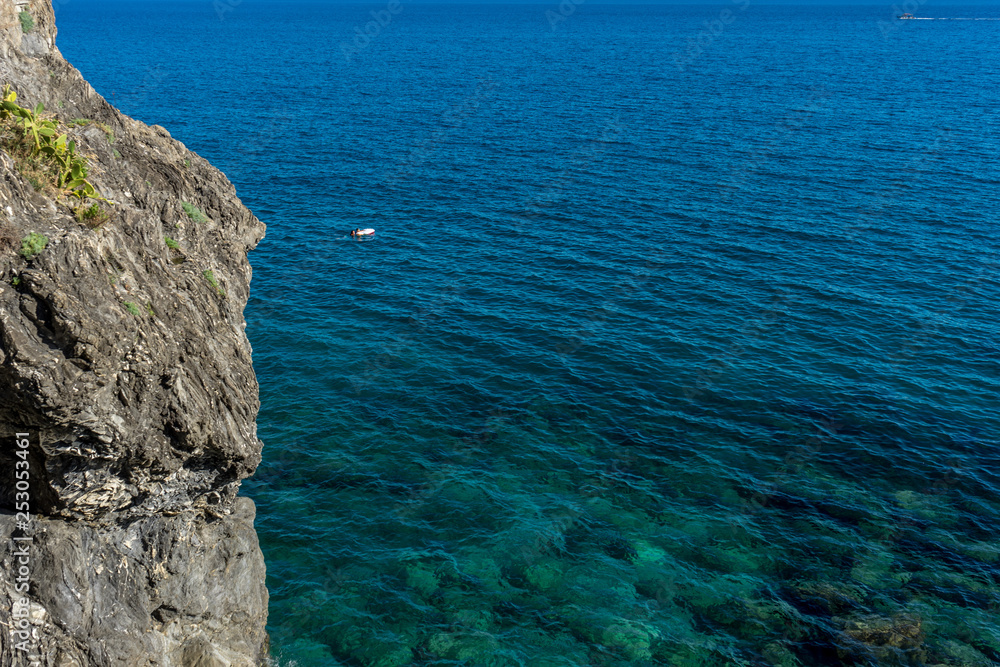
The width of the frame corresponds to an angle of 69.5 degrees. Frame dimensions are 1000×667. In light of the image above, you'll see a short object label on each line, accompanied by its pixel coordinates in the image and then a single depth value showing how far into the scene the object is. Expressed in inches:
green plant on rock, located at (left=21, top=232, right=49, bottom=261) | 756.0
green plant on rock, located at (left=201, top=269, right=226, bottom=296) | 1107.3
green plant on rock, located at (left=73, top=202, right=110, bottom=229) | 874.1
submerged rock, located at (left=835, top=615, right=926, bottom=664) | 1272.1
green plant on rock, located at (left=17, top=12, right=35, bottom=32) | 1155.3
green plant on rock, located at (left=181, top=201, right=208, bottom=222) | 1239.5
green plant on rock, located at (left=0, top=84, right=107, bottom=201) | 884.0
